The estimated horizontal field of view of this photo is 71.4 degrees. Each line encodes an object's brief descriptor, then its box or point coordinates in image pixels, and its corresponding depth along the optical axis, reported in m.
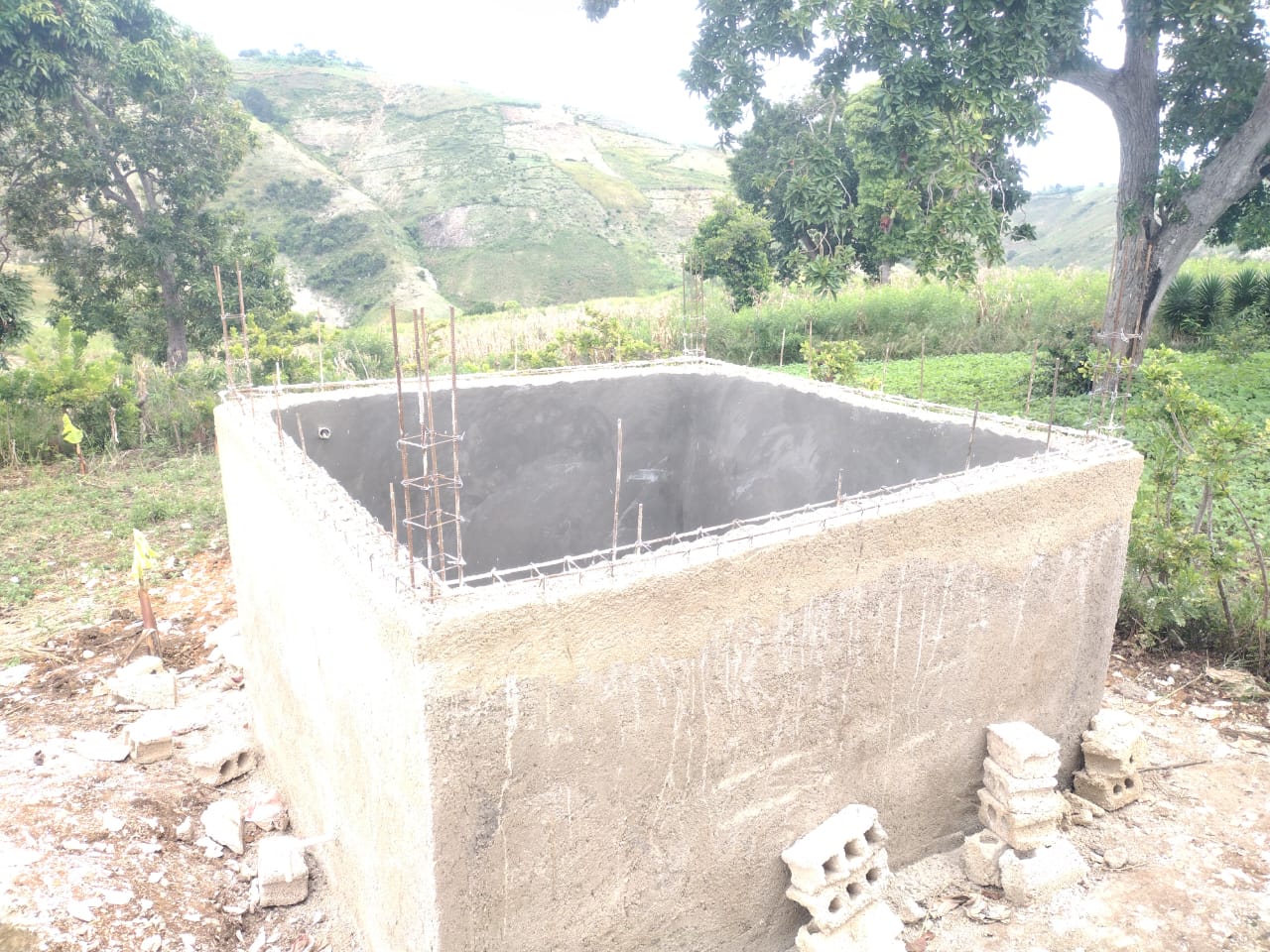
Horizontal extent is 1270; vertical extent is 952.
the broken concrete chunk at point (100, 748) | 3.95
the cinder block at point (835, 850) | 2.66
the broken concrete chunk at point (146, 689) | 4.55
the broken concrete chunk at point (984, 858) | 3.14
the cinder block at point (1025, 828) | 3.10
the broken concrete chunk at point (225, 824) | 3.34
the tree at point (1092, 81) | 6.73
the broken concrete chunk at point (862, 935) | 2.66
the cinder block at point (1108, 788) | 3.60
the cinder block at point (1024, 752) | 3.11
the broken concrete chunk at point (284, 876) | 3.01
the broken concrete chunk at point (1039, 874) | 3.04
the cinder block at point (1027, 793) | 3.09
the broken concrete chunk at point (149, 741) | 3.94
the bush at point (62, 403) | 8.57
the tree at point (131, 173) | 12.30
